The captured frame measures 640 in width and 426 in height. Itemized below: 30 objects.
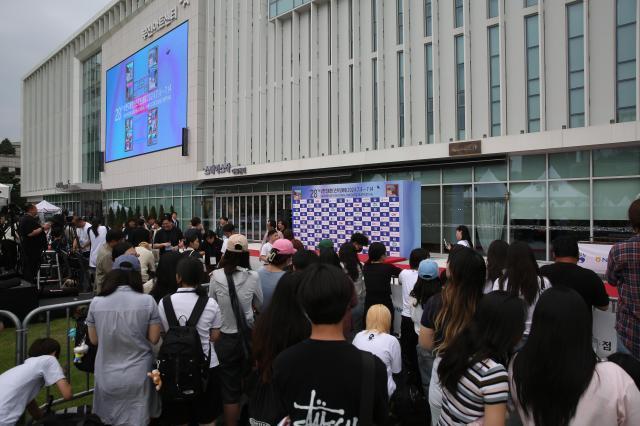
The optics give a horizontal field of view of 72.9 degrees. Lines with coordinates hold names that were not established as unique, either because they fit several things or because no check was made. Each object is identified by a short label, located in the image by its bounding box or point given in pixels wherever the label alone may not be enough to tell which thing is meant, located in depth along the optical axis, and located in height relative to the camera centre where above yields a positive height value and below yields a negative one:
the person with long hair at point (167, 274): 4.39 -0.63
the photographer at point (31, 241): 8.80 -0.59
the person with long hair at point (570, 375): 1.82 -0.72
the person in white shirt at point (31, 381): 3.04 -1.24
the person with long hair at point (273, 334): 2.54 -0.73
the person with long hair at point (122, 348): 3.38 -1.07
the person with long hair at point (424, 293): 4.06 -0.80
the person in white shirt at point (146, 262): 7.05 -0.82
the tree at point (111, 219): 35.33 -0.55
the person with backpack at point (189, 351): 3.25 -1.06
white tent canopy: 22.52 +0.29
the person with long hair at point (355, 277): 5.10 -0.79
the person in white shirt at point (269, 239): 8.74 -0.60
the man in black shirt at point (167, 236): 10.47 -0.58
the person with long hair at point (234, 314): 3.79 -0.92
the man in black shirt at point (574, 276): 3.84 -0.60
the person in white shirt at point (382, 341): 3.46 -1.06
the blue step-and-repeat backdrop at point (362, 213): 13.04 -0.07
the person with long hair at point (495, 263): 3.91 -0.49
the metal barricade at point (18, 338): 4.38 -1.26
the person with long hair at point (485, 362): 2.06 -0.75
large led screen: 29.25 +8.51
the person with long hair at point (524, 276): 3.49 -0.54
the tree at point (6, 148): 101.75 +15.51
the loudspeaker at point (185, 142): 27.92 +4.53
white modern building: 12.73 +3.95
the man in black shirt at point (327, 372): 1.77 -0.67
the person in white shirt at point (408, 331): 4.76 -1.36
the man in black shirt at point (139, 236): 8.75 -0.48
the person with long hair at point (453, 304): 2.87 -0.65
